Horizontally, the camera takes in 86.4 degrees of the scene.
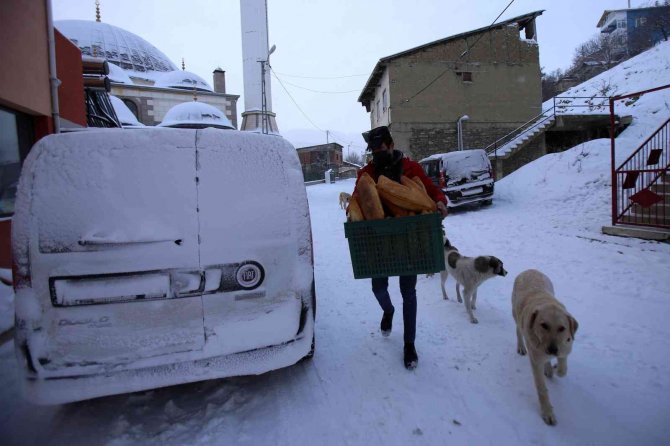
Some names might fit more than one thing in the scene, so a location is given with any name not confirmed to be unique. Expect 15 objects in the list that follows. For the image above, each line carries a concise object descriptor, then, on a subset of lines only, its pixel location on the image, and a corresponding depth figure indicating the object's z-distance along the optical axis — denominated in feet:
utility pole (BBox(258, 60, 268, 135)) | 75.27
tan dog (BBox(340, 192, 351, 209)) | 50.39
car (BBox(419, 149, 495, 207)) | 38.99
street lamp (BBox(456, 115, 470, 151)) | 73.46
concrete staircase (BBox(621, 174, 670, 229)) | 21.86
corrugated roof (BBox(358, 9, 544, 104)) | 72.33
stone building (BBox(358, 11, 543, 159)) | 73.00
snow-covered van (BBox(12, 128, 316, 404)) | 6.81
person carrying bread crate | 9.29
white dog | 13.42
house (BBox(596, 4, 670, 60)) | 114.83
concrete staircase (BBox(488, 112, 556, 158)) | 64.85
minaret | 98.73
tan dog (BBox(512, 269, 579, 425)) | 7.91
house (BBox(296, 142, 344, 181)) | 158.35
